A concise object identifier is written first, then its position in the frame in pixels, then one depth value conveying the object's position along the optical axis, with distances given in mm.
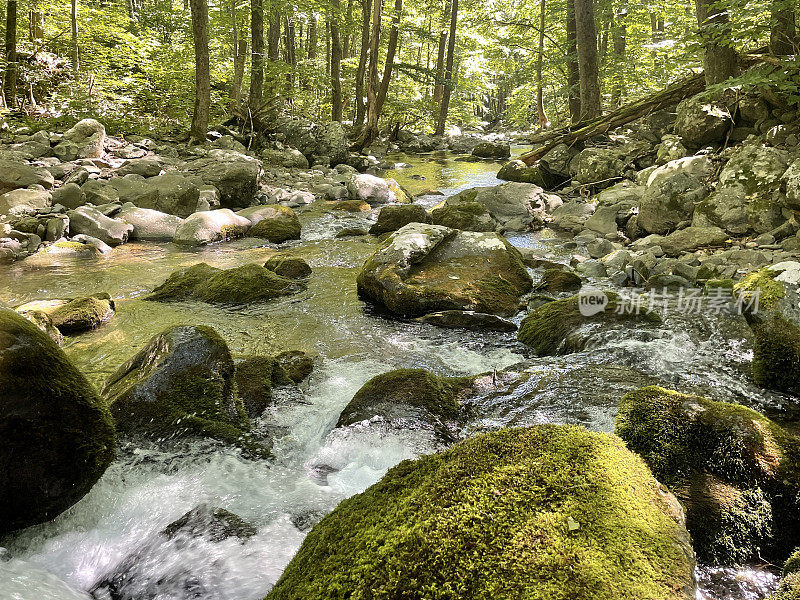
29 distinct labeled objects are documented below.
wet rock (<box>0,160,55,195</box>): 9526
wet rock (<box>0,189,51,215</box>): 8867
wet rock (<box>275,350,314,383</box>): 4395
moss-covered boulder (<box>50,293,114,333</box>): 5465
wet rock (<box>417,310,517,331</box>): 5543
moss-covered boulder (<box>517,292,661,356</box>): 4797
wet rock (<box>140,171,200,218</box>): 10422
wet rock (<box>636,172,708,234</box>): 7992
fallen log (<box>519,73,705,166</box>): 11258
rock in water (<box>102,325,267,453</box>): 3326
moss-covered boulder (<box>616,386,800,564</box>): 2287
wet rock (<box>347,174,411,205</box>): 13141
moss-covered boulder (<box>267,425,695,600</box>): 1336
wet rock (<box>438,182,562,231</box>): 10375
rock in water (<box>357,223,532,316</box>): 5922
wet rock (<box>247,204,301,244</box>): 9648
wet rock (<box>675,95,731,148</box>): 8961
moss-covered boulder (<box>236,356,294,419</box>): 3834
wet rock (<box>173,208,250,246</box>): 9398
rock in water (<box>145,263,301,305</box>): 6492
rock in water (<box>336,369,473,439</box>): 3486
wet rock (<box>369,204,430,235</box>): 9562
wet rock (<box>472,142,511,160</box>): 23109
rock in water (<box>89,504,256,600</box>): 2244
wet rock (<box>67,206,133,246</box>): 8984
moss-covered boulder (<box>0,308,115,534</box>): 2463
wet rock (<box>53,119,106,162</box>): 11852
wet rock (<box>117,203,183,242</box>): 9586
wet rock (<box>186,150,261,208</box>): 11812
